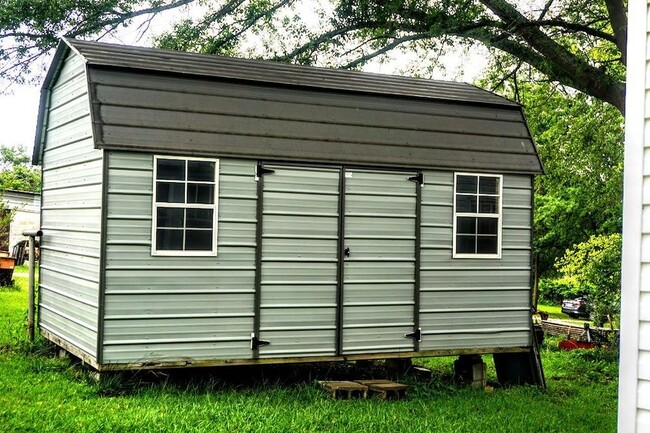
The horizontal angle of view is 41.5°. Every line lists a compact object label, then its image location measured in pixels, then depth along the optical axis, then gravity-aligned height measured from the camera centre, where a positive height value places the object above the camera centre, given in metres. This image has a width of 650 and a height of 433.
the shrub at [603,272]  18.84 -0.88
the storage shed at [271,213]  10.62 +0.13
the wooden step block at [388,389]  11.25 -2.15
